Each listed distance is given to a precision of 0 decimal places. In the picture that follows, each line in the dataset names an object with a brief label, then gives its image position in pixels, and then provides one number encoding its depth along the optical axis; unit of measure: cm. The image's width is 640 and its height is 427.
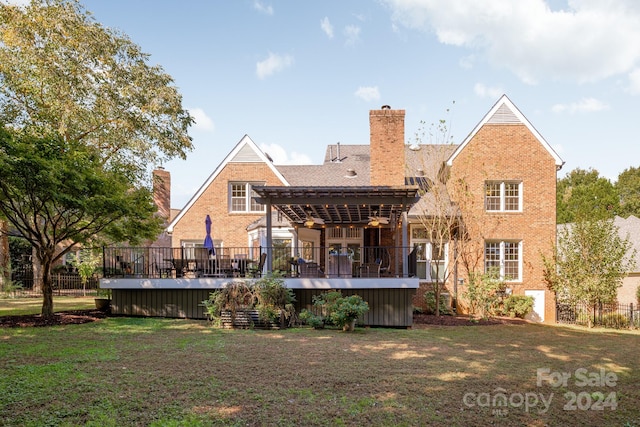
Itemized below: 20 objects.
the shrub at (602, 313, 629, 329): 1730
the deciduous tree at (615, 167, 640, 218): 4578
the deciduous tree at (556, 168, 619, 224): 4078
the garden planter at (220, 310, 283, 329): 1227
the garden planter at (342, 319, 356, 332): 1223
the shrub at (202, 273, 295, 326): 1237
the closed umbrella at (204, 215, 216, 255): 1496
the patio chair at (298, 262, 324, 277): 1439
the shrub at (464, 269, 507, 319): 1755
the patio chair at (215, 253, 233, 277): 1435
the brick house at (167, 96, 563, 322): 1873
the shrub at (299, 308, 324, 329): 1238
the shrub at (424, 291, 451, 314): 1777
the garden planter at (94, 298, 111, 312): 1512
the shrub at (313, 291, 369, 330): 1194
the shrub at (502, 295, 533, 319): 1795
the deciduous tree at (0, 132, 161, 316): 1148
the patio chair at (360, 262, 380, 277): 1389
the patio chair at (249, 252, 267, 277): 1386
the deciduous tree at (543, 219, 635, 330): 1700
